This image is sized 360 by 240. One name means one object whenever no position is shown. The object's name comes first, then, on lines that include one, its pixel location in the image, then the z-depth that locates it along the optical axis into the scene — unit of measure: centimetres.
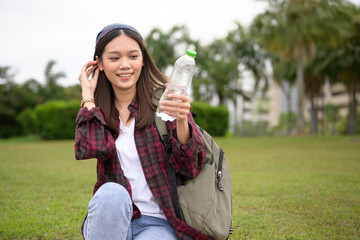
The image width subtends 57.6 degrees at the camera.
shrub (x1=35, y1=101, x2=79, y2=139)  2267
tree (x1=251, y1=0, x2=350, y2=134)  2114
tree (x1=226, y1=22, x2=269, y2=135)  3422
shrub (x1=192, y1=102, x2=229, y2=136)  2514
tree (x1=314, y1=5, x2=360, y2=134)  2559
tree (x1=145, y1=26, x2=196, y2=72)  3294
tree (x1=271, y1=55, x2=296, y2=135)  3133
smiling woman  187
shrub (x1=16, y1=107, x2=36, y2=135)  2716
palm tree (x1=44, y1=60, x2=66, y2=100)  3234
